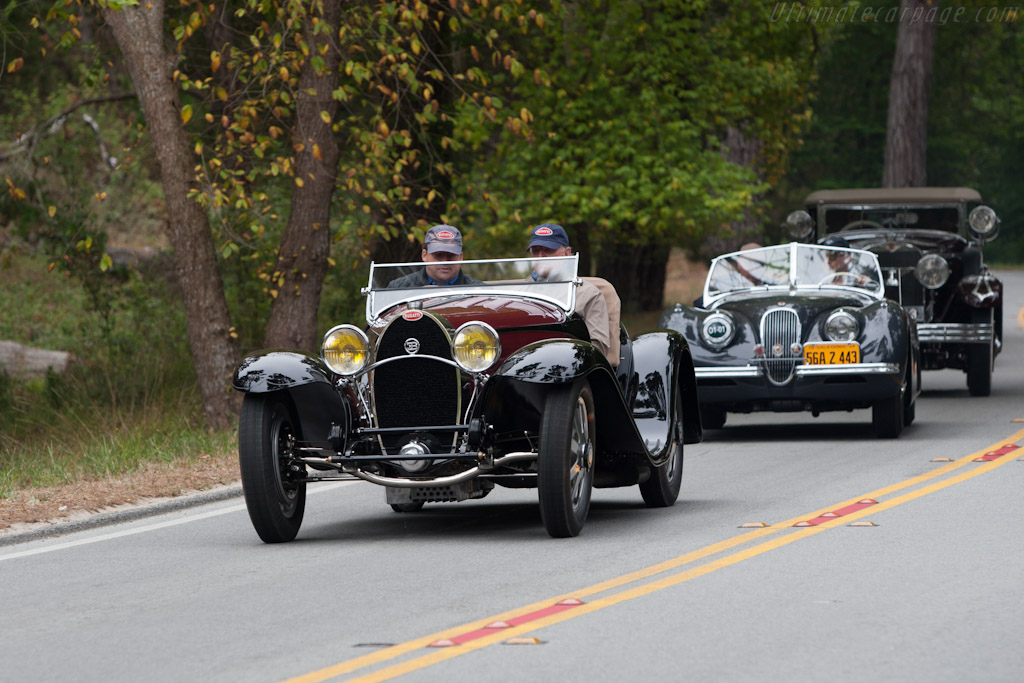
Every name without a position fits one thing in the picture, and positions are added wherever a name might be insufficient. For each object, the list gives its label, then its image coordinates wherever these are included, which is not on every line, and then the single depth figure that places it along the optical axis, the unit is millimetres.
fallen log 44281
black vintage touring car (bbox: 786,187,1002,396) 35094
